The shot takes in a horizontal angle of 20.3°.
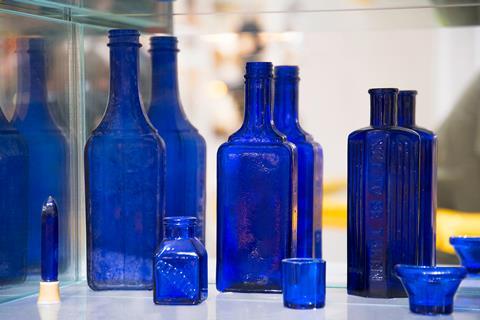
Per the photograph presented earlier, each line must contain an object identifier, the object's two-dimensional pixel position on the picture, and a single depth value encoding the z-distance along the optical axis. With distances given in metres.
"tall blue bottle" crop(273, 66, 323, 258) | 1.16
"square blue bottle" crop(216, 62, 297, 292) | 1.11
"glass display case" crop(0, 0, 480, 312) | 1.19
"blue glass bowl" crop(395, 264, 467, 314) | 1.02
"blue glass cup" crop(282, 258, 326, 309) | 1.04
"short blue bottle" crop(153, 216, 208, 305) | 1.07
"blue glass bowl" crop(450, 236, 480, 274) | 1.10
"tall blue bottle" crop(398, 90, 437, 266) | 1.10
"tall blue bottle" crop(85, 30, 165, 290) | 1.15
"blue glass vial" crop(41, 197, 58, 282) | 1.10
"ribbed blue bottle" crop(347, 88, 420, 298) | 1.09
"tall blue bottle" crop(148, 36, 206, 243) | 1.19
